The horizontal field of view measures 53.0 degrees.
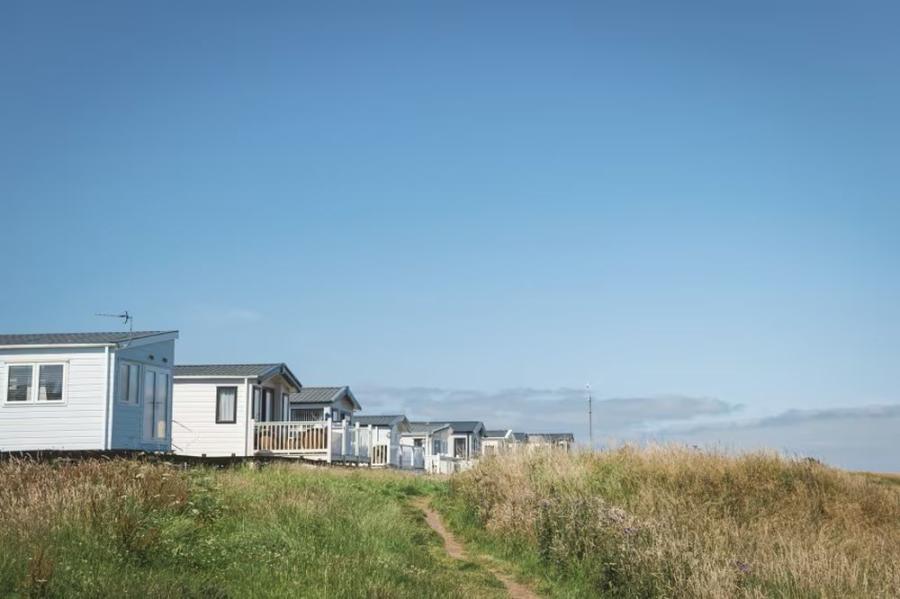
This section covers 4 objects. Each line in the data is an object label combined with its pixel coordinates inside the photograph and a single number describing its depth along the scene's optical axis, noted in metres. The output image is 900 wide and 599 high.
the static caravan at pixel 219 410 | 38.84
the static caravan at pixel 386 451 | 42.12
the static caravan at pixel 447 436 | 67.50
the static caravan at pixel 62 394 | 30.27
